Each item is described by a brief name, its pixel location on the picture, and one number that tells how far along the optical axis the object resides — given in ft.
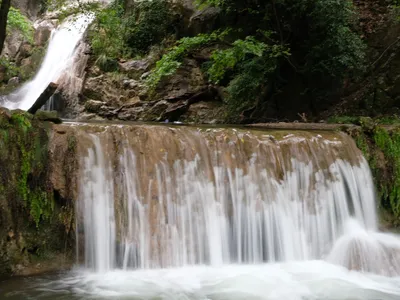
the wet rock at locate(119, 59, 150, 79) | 55.01
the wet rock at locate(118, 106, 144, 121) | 50.49
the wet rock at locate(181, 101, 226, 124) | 47.56
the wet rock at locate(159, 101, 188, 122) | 48.91
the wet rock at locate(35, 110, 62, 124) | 19.29
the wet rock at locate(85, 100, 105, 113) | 52.47
